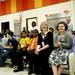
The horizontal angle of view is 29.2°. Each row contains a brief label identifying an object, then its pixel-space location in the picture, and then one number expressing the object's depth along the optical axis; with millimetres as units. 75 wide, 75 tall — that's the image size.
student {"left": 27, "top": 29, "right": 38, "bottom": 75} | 3863
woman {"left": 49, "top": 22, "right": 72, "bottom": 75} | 2937
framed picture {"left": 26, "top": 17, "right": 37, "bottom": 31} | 5629
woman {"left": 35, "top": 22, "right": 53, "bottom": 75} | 3292
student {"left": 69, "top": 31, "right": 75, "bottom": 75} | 3014
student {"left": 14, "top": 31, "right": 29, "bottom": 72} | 4289
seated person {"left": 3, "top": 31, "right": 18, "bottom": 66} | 4478
